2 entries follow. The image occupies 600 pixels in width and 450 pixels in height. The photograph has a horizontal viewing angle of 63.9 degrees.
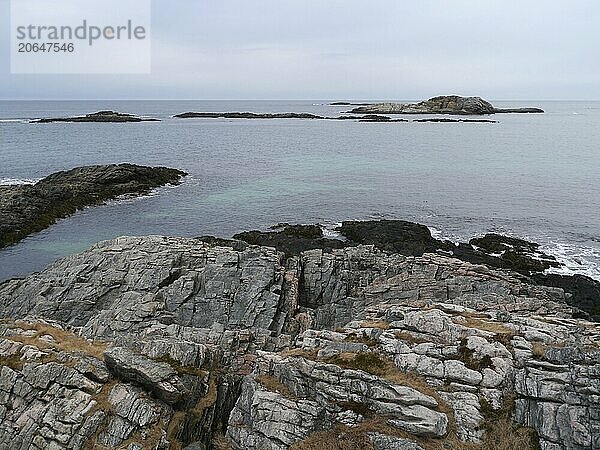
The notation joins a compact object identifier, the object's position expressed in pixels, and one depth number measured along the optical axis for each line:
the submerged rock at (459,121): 194.38
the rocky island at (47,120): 195.62
